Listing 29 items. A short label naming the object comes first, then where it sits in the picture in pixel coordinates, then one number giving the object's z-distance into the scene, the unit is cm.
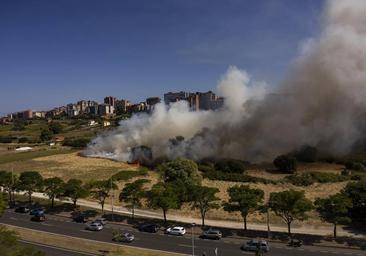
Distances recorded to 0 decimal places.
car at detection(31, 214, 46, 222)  5094
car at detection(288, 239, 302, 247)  3967
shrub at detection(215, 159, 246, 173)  7262
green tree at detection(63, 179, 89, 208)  5394
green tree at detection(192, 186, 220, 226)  4734
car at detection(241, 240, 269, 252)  3756
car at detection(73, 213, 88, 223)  5047
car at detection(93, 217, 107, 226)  4836
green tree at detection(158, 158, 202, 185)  6256
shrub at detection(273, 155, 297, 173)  7194
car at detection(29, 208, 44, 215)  5206
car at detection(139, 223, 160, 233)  4581
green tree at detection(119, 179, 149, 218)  5103
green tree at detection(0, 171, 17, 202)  6219
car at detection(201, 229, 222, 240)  4253
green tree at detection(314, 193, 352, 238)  4116
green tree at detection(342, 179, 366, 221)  4578
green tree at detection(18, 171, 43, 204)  5891
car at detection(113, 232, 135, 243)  4201
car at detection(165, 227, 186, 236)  4428
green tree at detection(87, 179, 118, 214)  5388
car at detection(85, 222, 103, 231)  4634
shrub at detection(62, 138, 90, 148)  11602
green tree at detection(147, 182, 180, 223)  4741
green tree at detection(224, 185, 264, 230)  4403
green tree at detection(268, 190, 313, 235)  4225
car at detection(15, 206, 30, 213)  5544
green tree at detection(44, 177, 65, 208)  5543
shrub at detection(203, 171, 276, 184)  6647
